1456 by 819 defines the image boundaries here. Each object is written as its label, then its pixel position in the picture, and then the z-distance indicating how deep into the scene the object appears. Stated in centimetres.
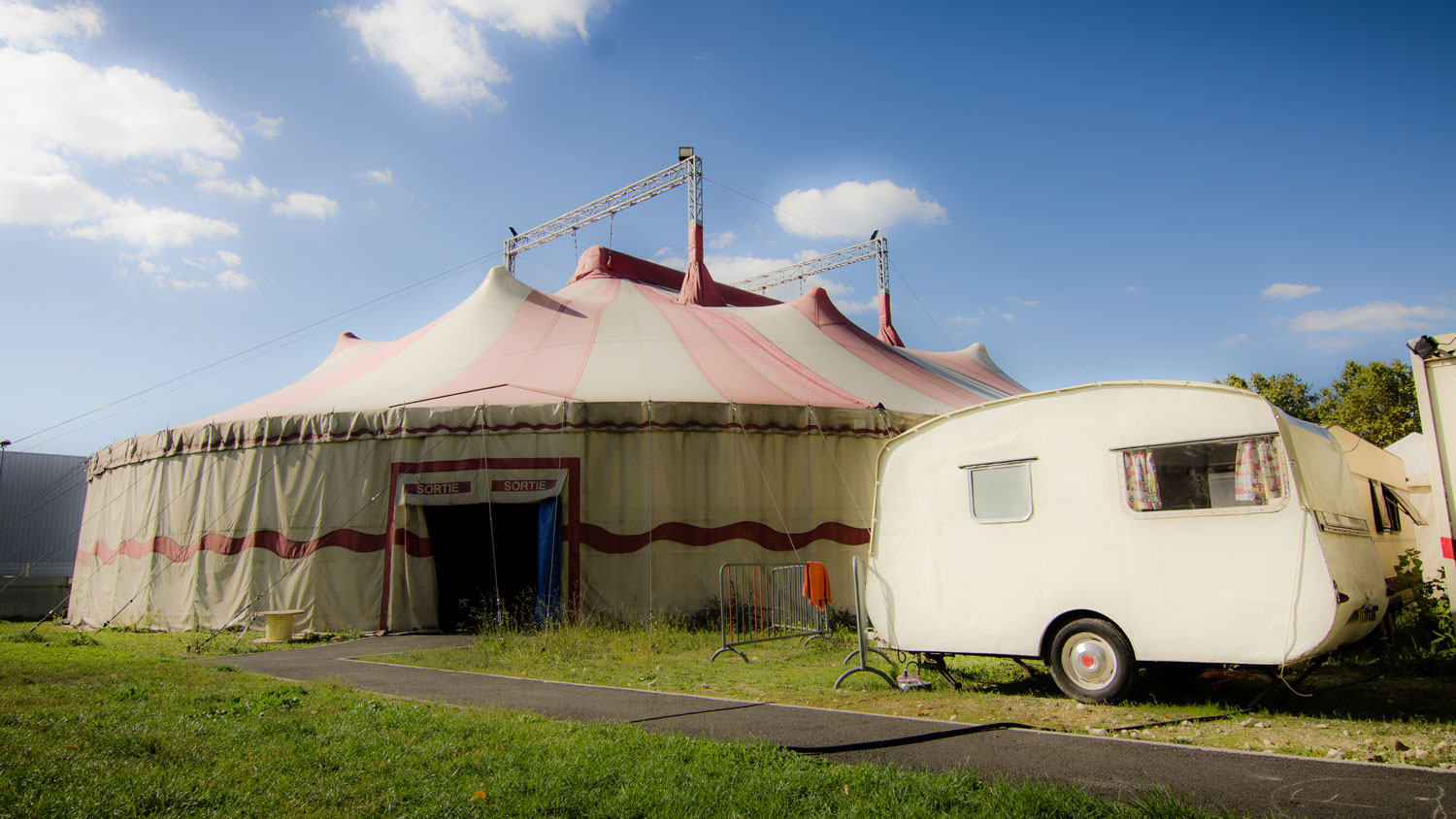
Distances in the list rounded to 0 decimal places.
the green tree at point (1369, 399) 2609
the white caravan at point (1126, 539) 558
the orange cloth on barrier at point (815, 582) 940
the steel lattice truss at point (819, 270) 2578
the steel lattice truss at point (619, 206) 1995
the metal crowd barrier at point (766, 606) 1087
